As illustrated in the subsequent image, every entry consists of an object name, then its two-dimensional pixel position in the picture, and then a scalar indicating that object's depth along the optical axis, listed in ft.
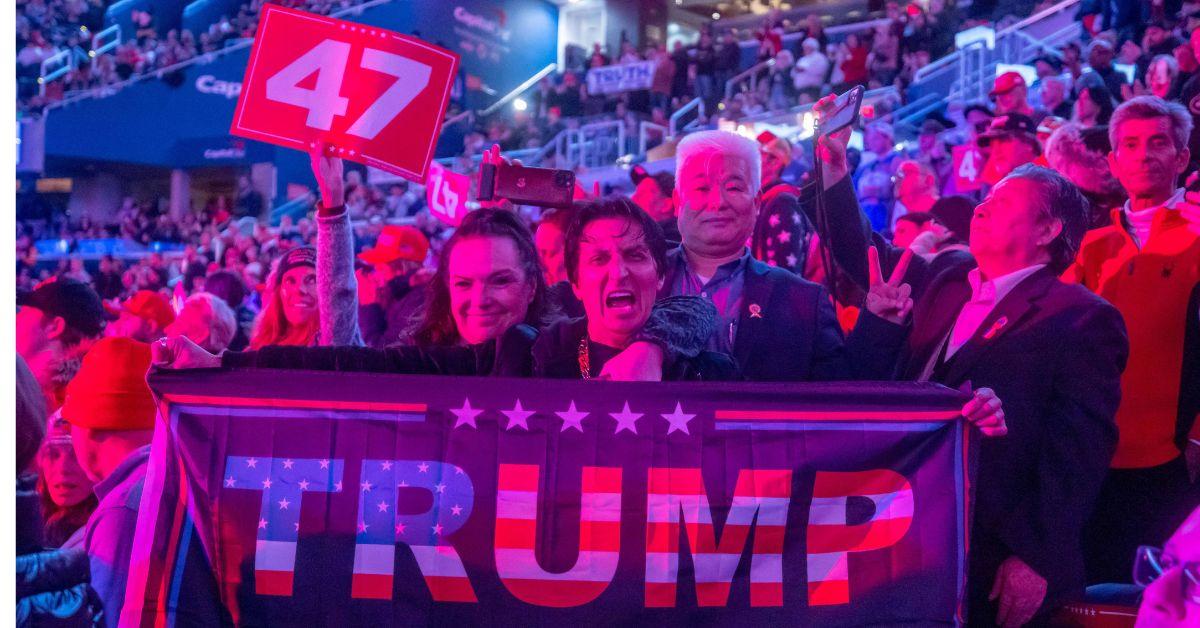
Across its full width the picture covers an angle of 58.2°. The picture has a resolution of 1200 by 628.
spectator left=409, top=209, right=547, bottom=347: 9.57
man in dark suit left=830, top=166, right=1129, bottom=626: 8.91
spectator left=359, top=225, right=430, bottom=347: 20.53
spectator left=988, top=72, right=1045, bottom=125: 19.98
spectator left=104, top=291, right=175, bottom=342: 18.90
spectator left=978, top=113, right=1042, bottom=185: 16.26
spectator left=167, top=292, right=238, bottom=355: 16.01
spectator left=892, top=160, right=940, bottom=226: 18.70
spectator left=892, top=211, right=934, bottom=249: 15.96
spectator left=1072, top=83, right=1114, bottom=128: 19.99
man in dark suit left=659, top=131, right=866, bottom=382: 9.73
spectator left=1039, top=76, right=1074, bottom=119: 26.79
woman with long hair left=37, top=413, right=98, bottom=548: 9.86
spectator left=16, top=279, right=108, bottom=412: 13.64
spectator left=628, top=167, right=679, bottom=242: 18.40
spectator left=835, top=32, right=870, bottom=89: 50.80
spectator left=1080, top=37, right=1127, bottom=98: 27.43
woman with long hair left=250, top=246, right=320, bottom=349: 14.03
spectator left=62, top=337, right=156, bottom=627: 8.73
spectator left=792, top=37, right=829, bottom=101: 54.34
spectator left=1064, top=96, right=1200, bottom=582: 10.78
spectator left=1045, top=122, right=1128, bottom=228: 13.60
